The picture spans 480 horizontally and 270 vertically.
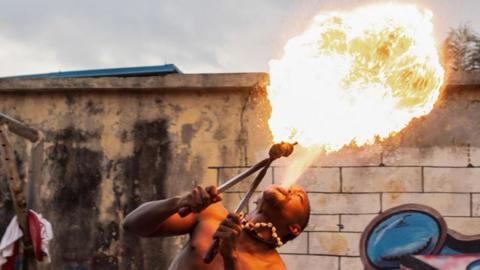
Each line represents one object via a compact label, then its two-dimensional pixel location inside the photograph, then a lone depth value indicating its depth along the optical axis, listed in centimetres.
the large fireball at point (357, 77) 450
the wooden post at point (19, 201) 634
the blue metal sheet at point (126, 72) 754
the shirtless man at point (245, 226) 406
